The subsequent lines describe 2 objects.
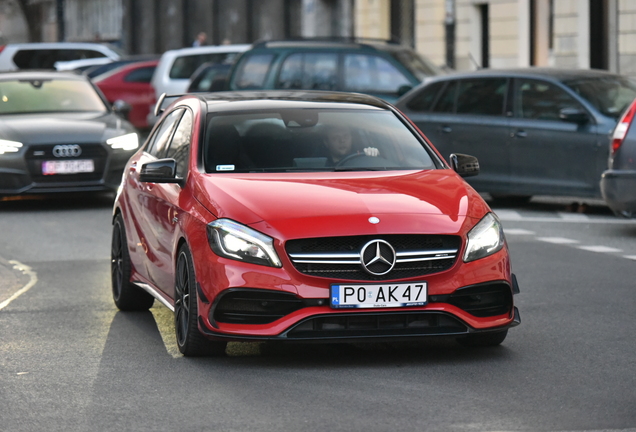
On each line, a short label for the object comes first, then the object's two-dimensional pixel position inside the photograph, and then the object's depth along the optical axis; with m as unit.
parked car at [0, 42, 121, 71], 34.09
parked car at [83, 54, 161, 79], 31.67
